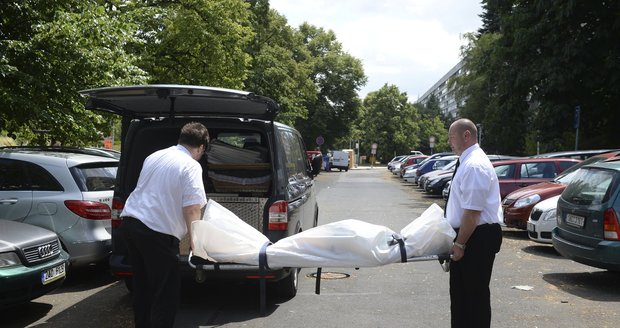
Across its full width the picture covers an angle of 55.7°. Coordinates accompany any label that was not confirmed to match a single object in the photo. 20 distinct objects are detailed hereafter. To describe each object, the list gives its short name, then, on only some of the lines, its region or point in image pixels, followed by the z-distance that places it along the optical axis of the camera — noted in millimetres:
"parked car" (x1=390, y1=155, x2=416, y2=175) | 46562
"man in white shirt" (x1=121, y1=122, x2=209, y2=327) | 4246
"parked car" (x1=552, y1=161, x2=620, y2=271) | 7004
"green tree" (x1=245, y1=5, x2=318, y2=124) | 35625
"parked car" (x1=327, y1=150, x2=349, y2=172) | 56375
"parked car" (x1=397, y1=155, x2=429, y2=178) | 38131
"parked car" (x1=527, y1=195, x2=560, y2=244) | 9906
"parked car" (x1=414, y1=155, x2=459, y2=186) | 28375
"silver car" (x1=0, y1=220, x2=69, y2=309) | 5383
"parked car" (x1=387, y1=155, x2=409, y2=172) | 53062
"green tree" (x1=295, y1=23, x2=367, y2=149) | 57312
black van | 5804
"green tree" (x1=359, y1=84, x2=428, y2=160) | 89125
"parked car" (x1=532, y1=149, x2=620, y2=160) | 16216
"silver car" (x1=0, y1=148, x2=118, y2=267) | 7102
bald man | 4246
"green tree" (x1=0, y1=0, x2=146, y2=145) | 10234
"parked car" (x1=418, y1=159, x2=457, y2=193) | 24516
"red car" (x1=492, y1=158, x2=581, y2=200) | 14445
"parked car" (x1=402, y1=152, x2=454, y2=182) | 32725
